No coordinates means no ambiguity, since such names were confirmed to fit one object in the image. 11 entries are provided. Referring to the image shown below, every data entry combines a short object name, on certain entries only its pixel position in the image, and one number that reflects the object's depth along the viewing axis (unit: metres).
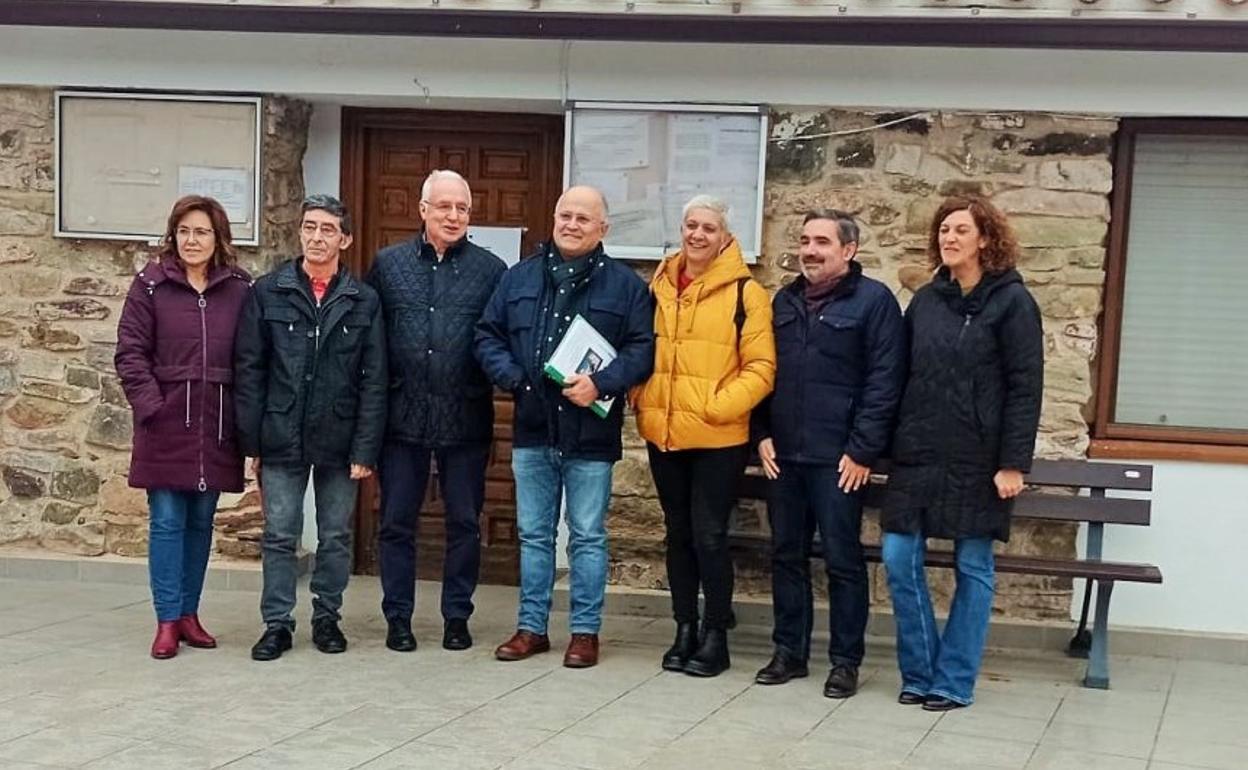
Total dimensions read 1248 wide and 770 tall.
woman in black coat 5.02
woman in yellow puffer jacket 5.30
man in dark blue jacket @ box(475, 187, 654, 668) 5.39
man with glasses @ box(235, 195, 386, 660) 5.48
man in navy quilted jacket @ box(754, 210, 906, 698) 5.18
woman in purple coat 5.43
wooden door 6.88
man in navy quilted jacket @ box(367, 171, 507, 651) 5.54
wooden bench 5.58
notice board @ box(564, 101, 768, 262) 6.31
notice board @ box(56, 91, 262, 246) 6.61
